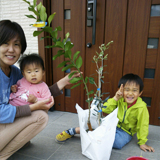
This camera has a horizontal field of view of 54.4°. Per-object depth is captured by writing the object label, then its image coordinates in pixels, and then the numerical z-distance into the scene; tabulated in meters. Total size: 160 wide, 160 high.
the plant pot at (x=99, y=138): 1.24
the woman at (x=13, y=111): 1.19
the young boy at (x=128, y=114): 1.56
